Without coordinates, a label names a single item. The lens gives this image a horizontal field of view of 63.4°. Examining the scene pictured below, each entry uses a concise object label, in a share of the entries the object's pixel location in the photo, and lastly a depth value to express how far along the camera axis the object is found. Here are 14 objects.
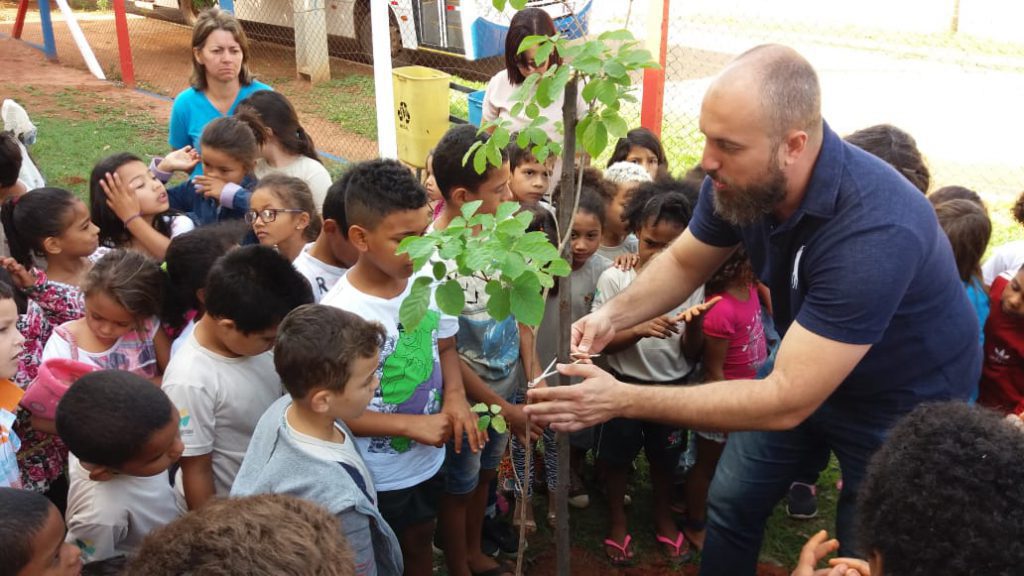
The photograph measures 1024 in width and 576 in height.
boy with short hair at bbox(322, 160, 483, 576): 2.66
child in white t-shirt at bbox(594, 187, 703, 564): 3.52
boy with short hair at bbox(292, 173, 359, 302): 3.12
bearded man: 2.19
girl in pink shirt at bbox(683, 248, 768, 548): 3.39
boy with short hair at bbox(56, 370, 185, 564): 2.33
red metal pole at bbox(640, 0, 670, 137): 6.51
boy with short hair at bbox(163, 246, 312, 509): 2.58
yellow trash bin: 7.05
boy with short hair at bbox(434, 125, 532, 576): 3.11
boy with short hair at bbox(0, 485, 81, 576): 1.83
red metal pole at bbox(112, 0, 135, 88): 11.72
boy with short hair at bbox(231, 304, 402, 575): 2.19
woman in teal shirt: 4.95
